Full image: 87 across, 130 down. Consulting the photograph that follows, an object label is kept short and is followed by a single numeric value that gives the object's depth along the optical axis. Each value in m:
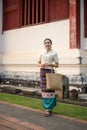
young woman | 8.02
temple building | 12.61
